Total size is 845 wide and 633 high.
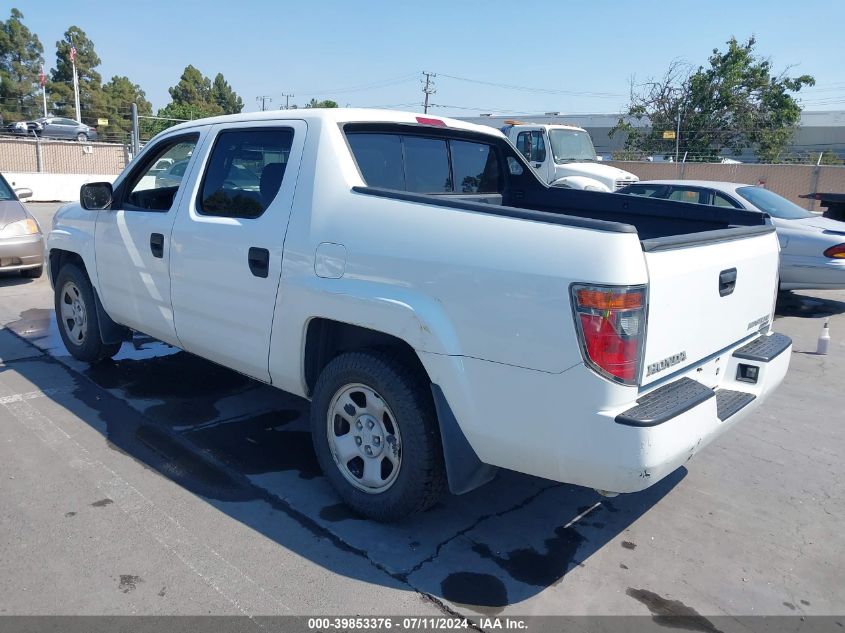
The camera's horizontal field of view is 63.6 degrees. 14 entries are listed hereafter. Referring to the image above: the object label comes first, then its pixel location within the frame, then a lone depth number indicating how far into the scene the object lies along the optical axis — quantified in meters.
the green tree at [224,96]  71.43
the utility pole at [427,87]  59.56
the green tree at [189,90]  64.69
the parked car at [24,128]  39.19
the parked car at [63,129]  39.41
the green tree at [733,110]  33.44
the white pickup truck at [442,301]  2.67
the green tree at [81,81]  57.28
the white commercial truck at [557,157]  14.62
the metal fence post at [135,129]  15.84
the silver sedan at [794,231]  8.42
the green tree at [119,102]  53.47
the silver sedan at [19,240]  8.83
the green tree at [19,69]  56.41
